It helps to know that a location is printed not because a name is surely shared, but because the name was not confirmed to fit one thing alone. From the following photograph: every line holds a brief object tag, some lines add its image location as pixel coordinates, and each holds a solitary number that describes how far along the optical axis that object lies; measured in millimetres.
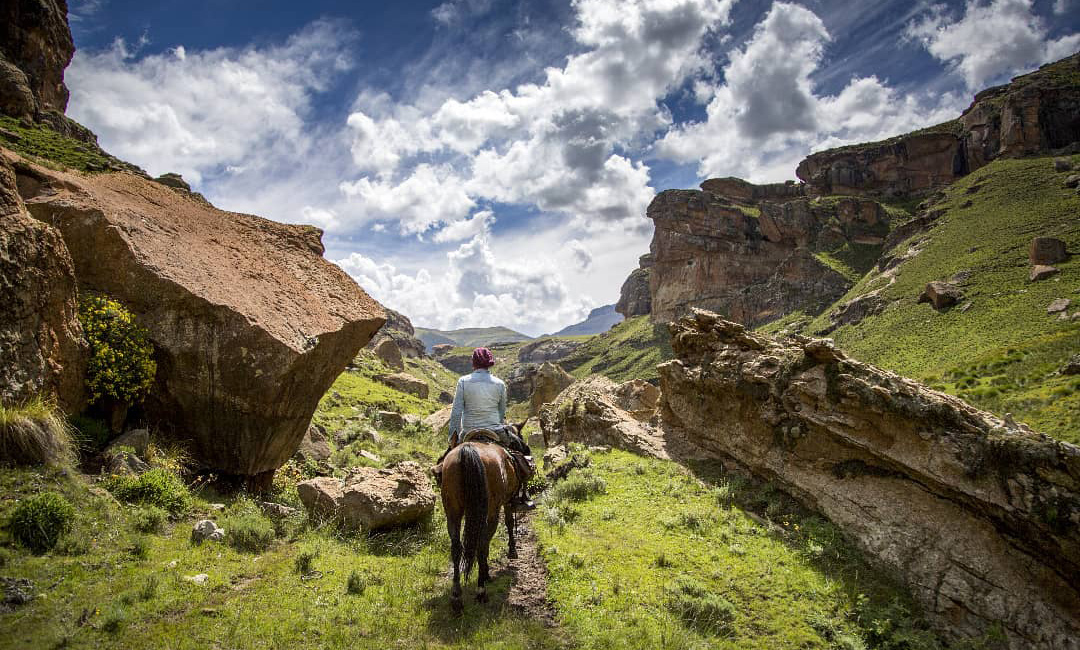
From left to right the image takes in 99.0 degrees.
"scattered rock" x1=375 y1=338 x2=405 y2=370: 76375
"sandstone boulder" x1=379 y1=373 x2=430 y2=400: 53531
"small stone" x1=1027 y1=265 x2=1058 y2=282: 52562
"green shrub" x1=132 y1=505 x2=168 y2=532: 7363
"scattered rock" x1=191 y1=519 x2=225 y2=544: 7680
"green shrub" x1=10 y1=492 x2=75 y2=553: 6051
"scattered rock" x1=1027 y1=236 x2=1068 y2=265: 54656
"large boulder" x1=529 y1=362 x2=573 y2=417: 42219
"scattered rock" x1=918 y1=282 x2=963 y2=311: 59812
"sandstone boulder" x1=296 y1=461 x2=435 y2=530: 9688
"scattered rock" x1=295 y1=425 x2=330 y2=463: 14758
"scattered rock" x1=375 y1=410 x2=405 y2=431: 27594
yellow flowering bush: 9123
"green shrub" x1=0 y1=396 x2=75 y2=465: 7168
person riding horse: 9445
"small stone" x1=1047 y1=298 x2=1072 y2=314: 44812
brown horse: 7176
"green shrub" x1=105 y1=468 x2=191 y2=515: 7965
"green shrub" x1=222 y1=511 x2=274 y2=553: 8117
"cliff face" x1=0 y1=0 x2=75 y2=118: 44384
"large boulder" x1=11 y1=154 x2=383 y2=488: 9859
